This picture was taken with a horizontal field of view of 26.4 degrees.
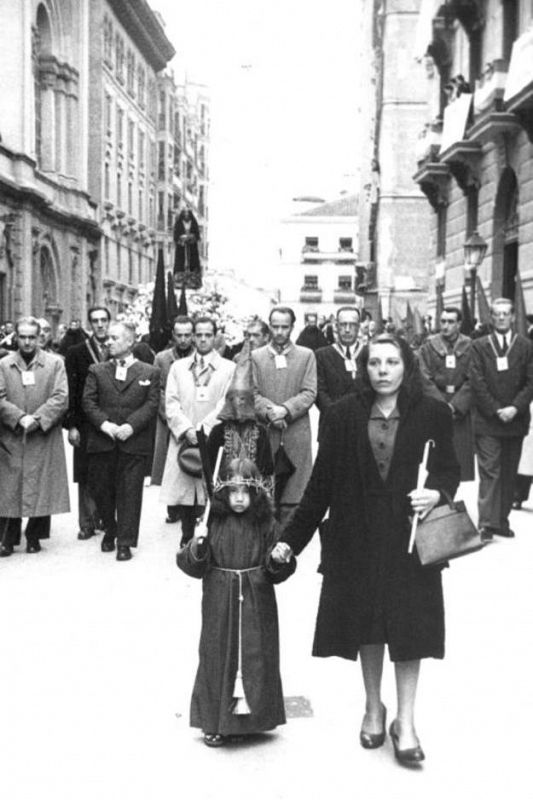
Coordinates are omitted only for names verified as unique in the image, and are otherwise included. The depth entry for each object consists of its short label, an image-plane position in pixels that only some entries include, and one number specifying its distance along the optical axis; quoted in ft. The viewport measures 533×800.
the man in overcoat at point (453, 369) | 38.11
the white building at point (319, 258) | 329.31
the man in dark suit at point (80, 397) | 34.68
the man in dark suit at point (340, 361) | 34.58
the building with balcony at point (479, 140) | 73.20
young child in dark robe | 16.84
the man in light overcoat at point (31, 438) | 31.83
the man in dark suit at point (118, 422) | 31.89
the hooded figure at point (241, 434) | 18.75
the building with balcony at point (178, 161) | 240.53
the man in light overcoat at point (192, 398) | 30.99
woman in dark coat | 15.98
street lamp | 65.98
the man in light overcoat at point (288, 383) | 31.30
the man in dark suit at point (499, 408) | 33.17
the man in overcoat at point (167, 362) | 38.05
